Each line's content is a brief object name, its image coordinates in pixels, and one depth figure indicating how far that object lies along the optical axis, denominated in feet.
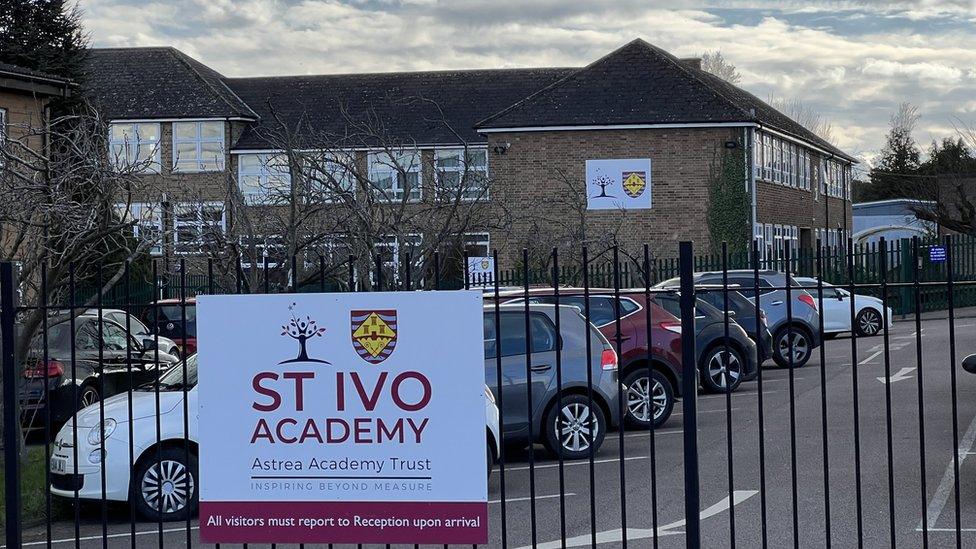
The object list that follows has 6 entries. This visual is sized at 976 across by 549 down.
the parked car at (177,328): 66.75
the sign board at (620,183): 130.62
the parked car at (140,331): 58.08
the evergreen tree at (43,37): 115.85
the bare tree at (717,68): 265.95
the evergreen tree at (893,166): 286.46
